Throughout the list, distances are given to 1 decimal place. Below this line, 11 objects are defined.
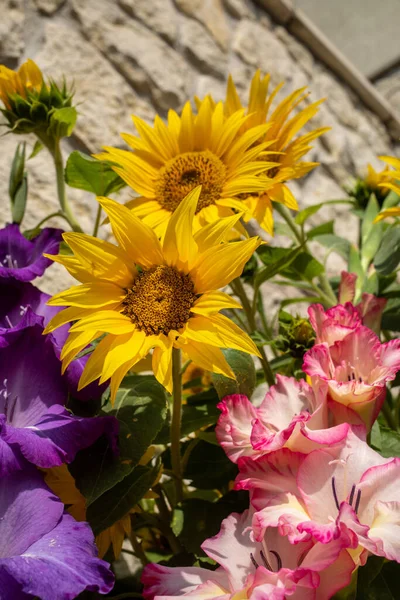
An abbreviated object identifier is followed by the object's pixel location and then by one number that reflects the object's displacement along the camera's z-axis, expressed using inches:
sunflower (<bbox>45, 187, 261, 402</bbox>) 16.3
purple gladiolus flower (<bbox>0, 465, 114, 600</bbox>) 12.9
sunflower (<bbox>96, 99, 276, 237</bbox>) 22.2
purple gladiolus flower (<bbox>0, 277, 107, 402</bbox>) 20.3
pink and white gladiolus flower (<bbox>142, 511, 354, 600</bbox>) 13.8
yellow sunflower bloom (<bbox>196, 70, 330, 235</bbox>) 23.7
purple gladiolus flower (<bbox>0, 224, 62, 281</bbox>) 22.6
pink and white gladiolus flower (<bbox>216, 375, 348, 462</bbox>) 15.8
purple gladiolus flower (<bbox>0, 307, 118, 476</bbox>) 15.6
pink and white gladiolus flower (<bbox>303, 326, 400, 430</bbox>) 17.0
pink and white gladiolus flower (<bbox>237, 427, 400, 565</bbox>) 13.8
